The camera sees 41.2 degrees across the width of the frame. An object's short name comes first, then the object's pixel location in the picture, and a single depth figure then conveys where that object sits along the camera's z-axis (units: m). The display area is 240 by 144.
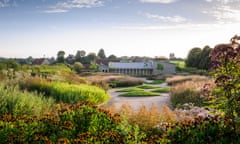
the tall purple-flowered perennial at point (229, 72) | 4.92
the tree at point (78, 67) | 50.17
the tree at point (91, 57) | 71.21
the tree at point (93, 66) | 55.42
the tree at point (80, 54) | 74.89
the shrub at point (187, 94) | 11.52
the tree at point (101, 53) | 95.19
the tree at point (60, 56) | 66.81
